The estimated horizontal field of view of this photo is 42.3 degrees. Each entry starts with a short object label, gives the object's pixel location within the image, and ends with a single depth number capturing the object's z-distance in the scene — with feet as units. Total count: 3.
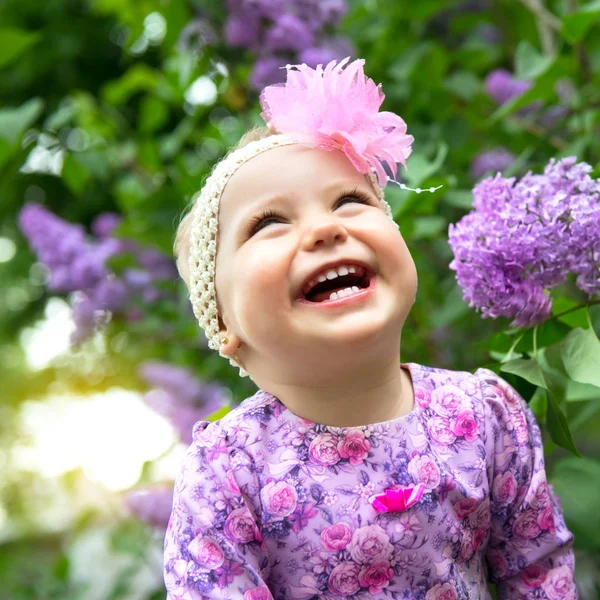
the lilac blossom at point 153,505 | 5.70
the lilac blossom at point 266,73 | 5.11
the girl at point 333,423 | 2.42
